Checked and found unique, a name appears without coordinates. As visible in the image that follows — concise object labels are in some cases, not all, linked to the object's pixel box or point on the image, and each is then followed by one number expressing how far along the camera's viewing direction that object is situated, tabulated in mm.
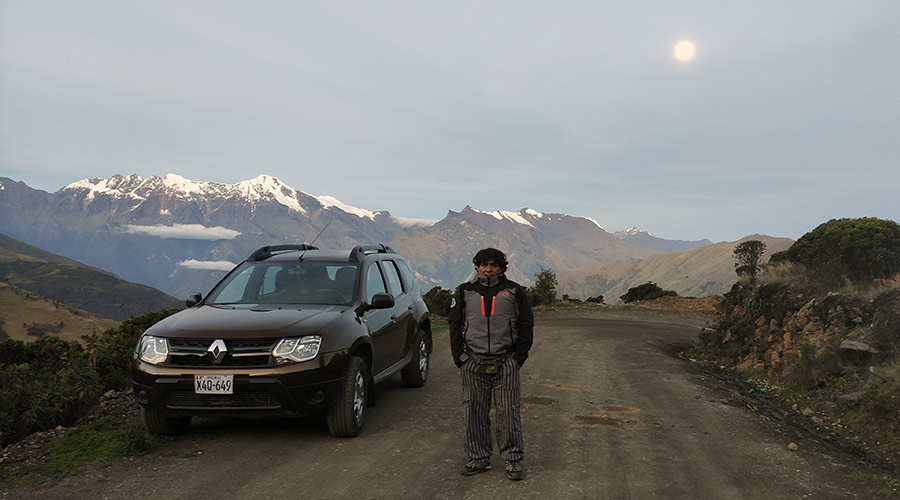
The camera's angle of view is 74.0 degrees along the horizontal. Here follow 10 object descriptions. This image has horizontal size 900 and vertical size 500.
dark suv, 5391
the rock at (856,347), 8352
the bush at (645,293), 34719
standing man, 4910
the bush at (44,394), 6102
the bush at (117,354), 8141
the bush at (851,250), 12961
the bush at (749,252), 26142
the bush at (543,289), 31698
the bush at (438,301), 23548
